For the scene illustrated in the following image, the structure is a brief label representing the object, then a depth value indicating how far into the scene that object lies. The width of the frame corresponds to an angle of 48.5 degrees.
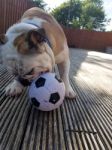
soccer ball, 0.95
